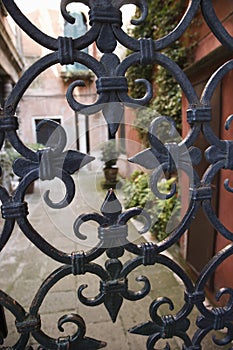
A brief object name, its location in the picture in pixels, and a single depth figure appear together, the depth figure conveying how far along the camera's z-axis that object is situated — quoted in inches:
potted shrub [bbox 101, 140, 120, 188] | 205.6
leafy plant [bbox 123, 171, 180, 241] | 113.7
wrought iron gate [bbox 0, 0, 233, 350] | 24.2
